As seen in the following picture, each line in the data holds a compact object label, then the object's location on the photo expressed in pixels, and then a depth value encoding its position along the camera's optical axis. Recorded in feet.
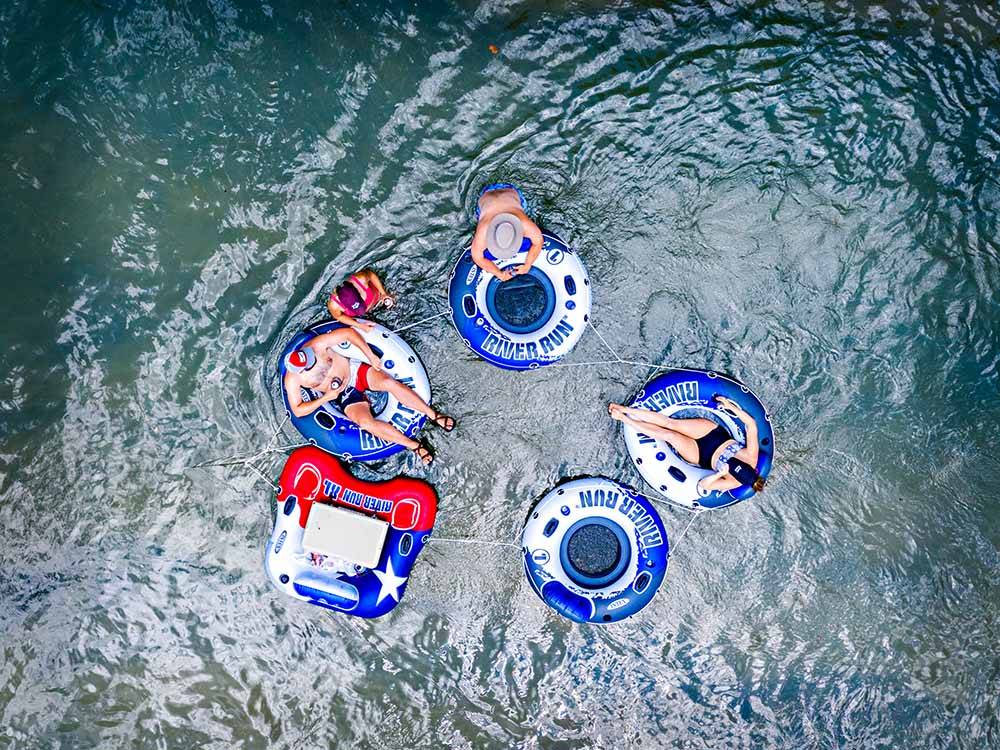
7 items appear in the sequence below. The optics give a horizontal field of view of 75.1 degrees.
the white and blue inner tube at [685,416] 15.48
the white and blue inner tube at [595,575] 15.49
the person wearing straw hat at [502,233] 14.52
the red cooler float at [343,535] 15.49
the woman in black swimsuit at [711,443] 14.85
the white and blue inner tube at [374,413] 15.62
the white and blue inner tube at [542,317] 15.49
